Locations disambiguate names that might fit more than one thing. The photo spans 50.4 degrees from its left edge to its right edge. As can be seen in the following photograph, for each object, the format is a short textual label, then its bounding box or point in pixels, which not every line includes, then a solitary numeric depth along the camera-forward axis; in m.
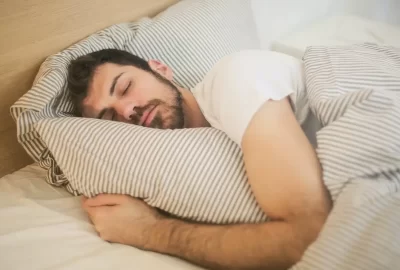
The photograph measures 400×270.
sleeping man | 0.72
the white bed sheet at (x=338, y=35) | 1.53
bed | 0.76
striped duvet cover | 0.63
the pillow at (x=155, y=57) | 0.86
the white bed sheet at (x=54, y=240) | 0.75
